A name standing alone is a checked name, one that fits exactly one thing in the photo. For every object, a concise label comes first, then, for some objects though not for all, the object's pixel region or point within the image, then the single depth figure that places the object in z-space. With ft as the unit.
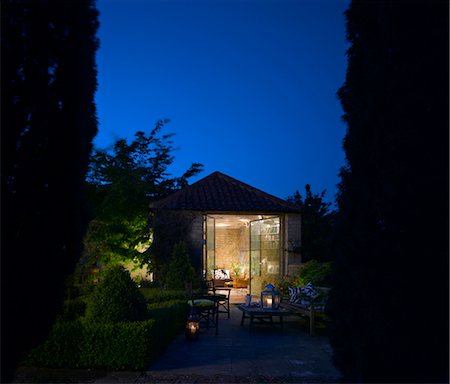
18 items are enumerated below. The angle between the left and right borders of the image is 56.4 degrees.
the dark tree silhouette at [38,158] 10.72
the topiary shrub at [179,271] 36.40
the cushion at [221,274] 58.54
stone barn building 41.86
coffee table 27.30
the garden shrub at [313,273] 34.17
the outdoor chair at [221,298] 27.89
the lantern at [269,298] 28.73
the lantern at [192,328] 24.08
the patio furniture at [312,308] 26.61
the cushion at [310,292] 28.22
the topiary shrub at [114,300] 19.02
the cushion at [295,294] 30.37
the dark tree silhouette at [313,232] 48.06
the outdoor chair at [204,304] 27.79
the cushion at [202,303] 28.44
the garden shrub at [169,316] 21.40
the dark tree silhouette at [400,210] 10.57
